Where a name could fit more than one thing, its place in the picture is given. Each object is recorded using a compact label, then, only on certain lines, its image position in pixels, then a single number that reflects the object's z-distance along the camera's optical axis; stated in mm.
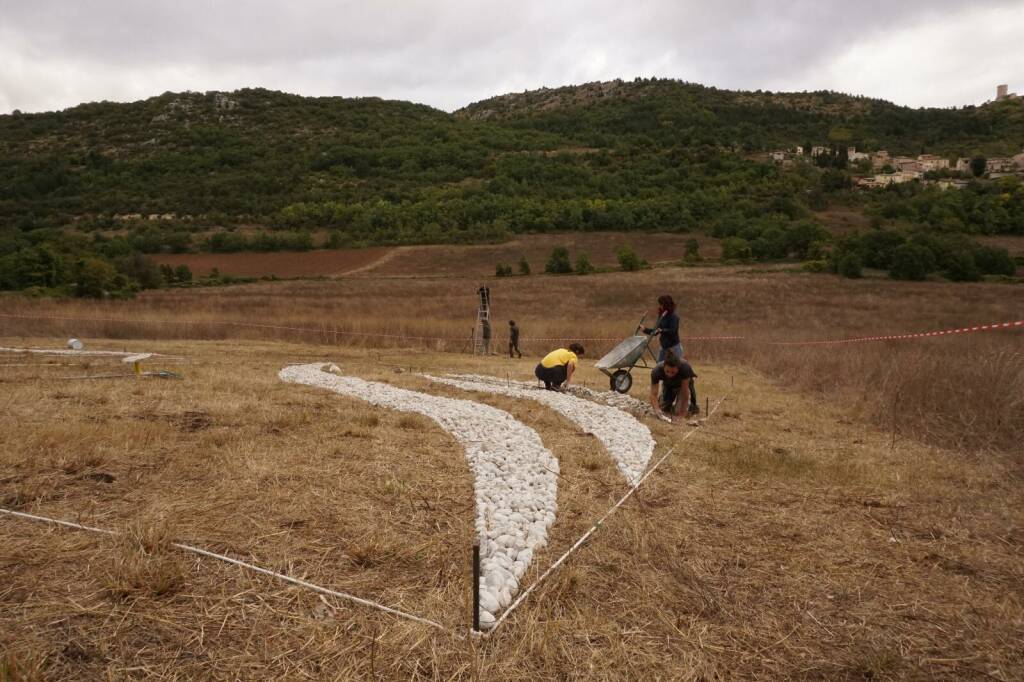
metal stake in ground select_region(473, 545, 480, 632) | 3090
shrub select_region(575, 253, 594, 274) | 52219
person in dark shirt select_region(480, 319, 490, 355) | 20281
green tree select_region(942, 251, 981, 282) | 41625
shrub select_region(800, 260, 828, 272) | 46975
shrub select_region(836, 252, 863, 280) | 43750
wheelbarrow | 11578
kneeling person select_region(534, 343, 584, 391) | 11906
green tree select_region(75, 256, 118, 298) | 33156
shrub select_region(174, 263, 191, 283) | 47875
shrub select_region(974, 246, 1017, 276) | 42594
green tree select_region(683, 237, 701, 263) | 55750
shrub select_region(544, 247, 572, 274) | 52844
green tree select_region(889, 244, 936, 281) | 42188
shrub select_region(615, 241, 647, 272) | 53125
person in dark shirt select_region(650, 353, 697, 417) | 9180
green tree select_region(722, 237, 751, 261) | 56969
